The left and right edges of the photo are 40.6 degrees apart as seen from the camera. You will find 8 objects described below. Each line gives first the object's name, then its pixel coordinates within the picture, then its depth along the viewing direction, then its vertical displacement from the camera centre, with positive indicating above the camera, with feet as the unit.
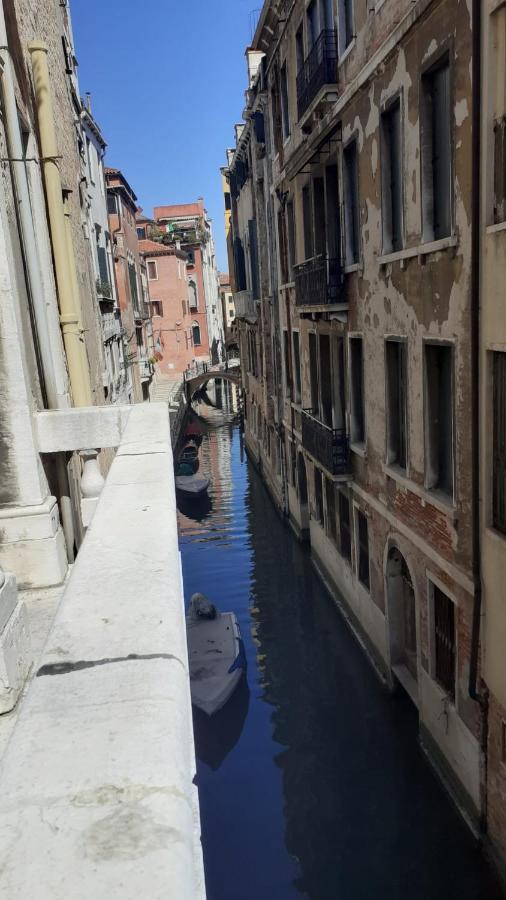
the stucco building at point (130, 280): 99.86 +7.84
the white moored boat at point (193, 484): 82.09 -19.03
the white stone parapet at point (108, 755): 3.71 -2.79
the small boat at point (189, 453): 93.66 -17.81
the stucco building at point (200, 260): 185.47 +18.20
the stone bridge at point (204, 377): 142.31 -11.08
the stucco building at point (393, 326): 24.12 -0.68
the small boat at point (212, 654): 37.06 -19.39
